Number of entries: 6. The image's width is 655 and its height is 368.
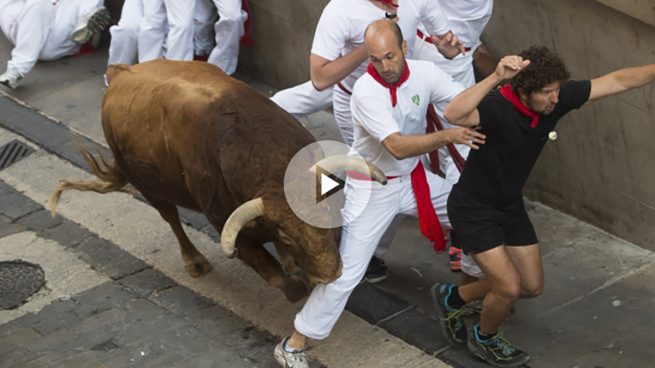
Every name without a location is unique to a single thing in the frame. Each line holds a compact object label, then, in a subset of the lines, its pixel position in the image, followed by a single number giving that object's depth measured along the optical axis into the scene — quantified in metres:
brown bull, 13.34
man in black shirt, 12.43
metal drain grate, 20.17
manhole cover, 16.40
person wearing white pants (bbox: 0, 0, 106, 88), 22.14
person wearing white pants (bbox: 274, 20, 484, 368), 13.15
